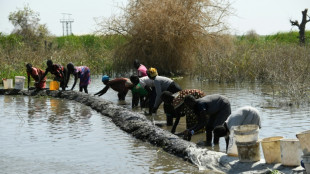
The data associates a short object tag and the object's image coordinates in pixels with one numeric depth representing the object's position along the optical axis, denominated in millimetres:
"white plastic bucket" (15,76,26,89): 18500
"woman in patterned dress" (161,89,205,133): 9734
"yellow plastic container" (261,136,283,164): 6793
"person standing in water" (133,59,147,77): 14625
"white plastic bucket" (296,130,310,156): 5961
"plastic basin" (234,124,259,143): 7000
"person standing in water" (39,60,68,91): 16406
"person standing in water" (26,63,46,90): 16794
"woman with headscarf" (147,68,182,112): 11375
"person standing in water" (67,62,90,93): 15922
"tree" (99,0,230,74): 24047
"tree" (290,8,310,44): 28859
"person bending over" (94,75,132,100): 15031
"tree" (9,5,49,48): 42875
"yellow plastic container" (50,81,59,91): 17656
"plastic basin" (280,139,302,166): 6488
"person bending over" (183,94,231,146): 8391
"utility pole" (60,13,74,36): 76750
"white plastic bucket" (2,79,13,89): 18953
